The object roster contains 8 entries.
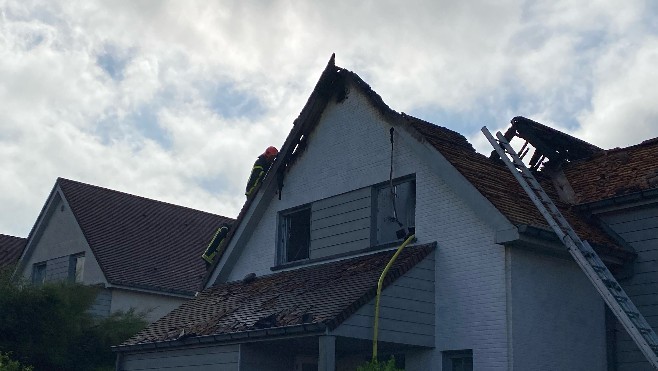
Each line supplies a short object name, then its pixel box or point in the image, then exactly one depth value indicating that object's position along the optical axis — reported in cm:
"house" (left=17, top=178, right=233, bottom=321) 2647
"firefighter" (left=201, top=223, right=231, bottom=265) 1984
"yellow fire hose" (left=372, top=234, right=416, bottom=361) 1250
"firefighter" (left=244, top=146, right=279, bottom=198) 1895
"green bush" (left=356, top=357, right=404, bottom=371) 1153
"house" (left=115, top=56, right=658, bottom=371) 1297
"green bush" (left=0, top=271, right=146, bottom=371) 1864
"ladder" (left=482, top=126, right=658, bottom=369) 1132
